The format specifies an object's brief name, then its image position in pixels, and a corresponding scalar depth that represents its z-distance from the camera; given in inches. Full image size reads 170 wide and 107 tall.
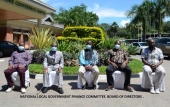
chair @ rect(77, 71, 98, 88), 184.6
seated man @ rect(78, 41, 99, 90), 184.2
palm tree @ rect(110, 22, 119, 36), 2227.6
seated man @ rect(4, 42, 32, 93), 175.1
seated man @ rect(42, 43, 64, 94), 181.1
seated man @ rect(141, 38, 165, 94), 174.9
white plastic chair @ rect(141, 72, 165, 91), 178.0
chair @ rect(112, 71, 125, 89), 184.0
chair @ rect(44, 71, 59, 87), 178.2
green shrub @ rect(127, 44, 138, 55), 323.4
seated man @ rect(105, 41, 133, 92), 181.7
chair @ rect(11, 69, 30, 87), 177.3
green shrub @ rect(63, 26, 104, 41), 375.8
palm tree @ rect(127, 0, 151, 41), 1021.0
